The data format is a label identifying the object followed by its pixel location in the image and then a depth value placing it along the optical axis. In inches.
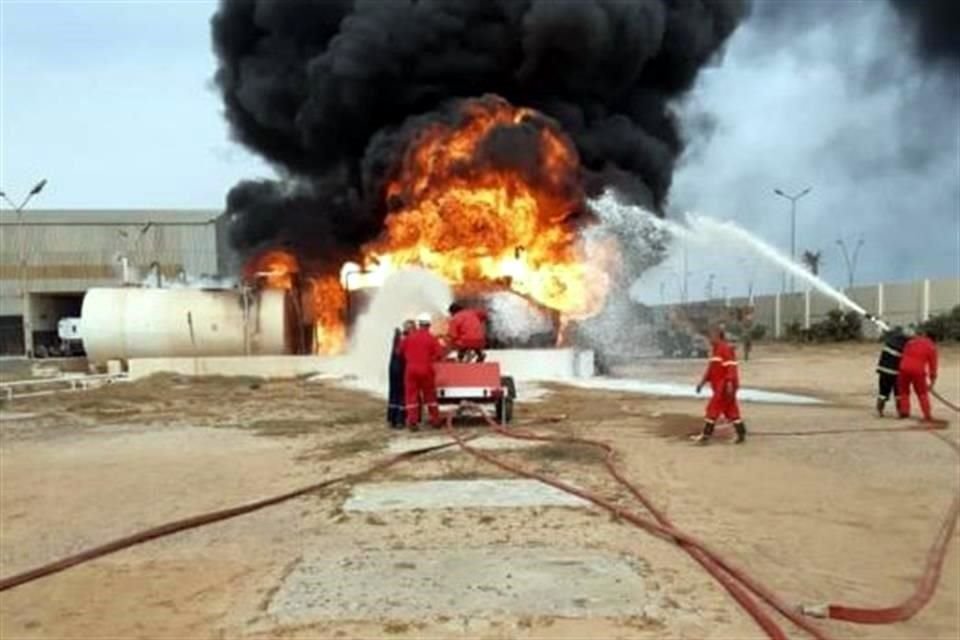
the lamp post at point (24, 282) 1749.5
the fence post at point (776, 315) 2556.6
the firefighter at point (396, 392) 610.4
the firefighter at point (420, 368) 573.3
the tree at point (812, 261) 3061.0
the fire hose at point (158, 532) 289.9
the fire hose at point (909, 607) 231.5
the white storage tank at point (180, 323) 1229.7
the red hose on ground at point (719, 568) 224.5
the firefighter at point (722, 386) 517.3
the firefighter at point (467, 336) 632.4
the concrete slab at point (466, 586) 234.4
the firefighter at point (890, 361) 623.2
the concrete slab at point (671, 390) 808.9
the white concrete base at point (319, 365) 1058.7
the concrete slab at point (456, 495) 362.9
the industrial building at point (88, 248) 2522.1
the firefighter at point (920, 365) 594.8
